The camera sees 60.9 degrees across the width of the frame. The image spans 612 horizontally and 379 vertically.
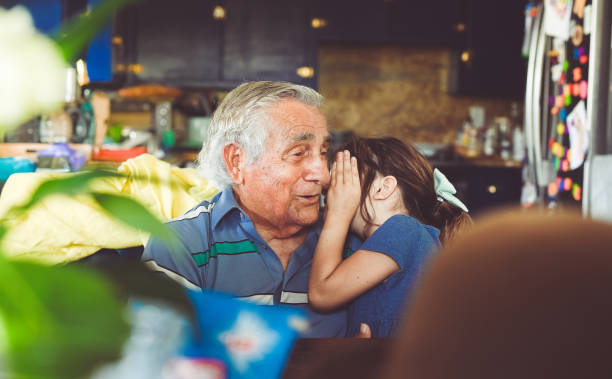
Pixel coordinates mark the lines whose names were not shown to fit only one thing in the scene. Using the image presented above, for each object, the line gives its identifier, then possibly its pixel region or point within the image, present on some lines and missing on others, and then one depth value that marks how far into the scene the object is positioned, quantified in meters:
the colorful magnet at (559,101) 2.71
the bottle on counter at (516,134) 4.46
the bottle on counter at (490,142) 4.62
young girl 1.23
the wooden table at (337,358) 0.58
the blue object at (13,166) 1.67
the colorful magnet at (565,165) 2.61
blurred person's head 0.25
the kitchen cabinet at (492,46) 4.41
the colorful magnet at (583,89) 2.45
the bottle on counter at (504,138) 4.62
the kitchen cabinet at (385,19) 4.45
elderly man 1.33
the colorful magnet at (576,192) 2.47
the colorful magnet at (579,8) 2.47
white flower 0.33
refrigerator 2.30
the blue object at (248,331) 0.46
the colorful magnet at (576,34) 2.51
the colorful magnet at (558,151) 2.69
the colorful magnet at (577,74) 2.52
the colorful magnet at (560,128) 2.68
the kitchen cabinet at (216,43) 4.46
